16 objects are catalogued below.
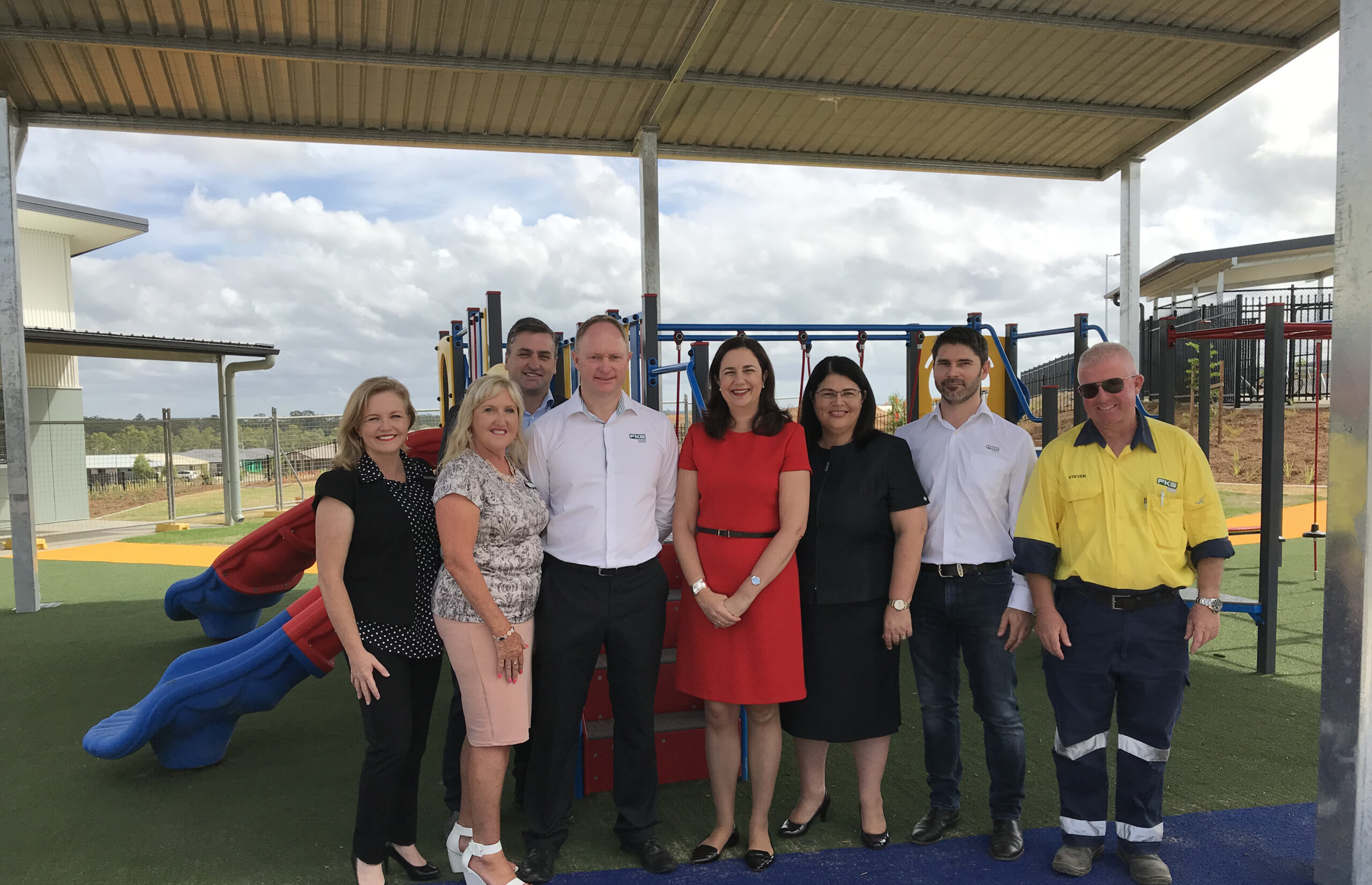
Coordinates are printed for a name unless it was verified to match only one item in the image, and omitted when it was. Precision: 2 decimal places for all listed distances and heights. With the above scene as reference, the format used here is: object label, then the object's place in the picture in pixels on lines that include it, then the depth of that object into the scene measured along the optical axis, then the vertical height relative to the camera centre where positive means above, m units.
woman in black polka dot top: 2.59 -0.50
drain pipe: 13.17 -0.26
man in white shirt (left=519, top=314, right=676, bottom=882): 2.76 -0.50
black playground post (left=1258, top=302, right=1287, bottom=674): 4.74 -0.35
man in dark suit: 3.53 +0.23
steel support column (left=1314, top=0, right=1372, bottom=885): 2.67 -0.35
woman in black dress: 2.89 -0.51
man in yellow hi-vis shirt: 2.71 -0.55
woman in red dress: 2.80 -0.42
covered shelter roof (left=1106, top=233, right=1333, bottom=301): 15.80 +2.95
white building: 13.27 +1.14
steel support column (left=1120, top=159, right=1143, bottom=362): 9.52 +1.80
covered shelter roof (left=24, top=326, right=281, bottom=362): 11.56 +1.14
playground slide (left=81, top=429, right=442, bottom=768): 3.64 -1.16
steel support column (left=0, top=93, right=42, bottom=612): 7.21 +0.29
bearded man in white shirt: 2.94 -0.52
